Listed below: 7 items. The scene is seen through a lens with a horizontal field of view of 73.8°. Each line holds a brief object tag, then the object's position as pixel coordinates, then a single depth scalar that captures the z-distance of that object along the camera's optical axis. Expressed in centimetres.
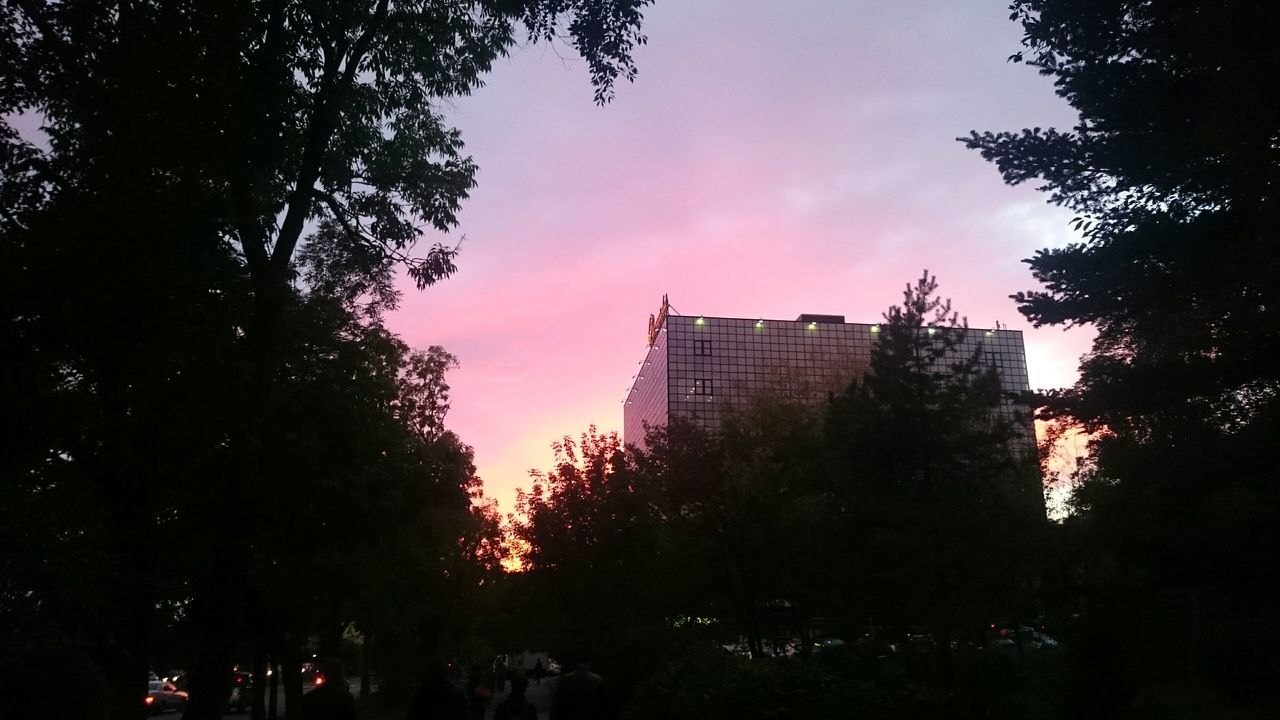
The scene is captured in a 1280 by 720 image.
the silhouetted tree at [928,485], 2225
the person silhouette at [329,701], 701
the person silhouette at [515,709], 1345
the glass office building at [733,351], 12244
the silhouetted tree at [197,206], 768
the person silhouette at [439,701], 827
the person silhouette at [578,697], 998
